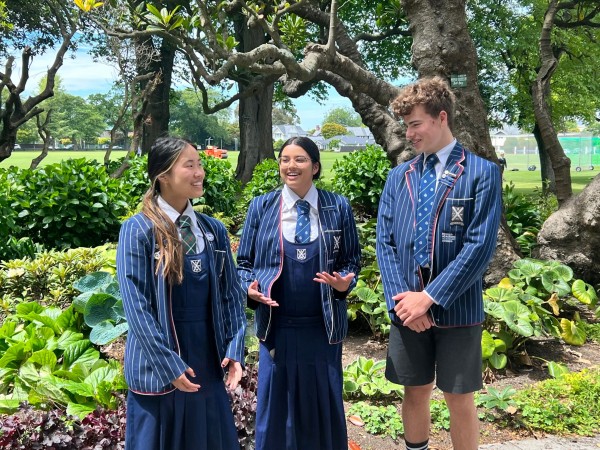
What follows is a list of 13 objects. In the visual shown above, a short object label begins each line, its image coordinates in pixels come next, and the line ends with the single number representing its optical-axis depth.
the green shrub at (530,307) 4.61
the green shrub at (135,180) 8.87
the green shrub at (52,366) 3.54
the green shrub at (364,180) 10.76
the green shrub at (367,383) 4.11
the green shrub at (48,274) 5.61
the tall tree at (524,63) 20.42
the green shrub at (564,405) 3.82
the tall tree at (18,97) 9.34
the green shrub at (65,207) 7.34
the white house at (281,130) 110.34
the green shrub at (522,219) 7.20
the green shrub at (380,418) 3.70
